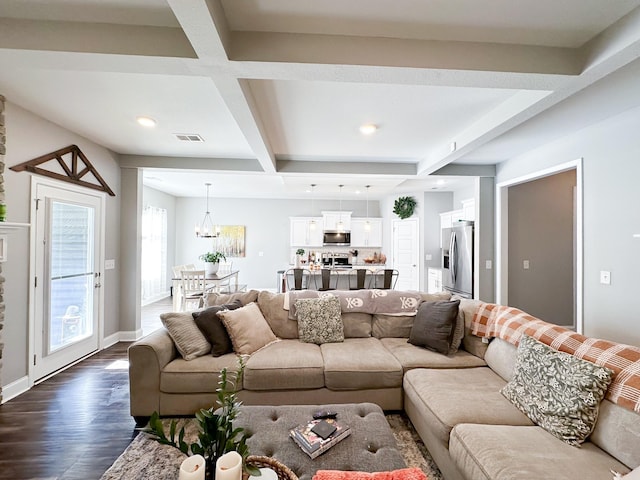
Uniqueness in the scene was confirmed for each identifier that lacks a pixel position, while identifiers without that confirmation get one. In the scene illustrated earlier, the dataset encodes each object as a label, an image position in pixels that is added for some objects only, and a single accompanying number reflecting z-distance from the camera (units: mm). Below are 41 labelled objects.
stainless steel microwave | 8281
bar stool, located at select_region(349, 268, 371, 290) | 5027
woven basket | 1192
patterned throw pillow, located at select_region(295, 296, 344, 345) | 2922
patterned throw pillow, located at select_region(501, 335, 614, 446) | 1501
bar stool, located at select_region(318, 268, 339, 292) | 4957
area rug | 1852
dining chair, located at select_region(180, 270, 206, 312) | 4988
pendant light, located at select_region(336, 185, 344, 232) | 7556
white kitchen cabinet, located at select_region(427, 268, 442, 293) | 6219
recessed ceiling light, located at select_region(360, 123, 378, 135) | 3266
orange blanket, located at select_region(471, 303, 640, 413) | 1456
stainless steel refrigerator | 4887
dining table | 5137
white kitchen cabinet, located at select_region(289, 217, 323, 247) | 8328
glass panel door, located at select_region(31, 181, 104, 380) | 3145
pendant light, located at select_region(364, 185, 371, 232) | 7785
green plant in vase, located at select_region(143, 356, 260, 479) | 1072
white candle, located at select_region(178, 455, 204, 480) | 972
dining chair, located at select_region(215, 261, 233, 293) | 5926
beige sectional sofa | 1391
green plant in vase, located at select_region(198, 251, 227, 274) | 5535
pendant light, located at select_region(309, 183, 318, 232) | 7750
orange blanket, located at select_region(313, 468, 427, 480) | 1270
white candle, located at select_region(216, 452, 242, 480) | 995
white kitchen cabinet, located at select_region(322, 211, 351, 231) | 8281
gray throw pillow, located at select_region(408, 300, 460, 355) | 2643
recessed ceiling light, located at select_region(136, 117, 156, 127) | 3142
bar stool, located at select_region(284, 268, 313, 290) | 4922
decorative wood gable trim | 3020
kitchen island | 5012
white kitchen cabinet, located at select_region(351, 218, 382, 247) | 8398
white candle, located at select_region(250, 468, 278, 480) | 1143
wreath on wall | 7047
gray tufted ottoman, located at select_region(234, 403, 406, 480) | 1392
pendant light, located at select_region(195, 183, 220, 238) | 7945
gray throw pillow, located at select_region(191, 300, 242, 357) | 2570
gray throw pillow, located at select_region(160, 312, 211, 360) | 2492
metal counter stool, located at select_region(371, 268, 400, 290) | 4954
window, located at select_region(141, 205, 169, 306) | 6906
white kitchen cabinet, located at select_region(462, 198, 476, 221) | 5215
